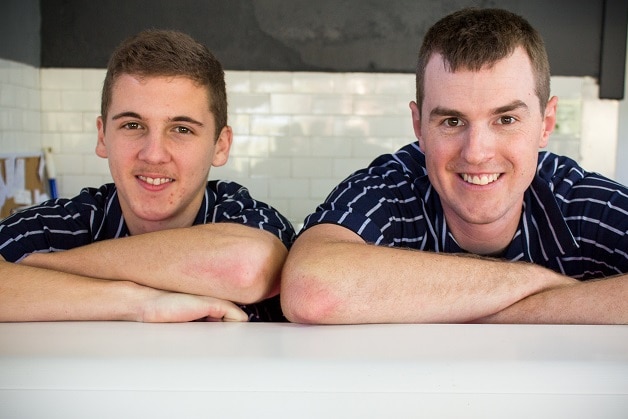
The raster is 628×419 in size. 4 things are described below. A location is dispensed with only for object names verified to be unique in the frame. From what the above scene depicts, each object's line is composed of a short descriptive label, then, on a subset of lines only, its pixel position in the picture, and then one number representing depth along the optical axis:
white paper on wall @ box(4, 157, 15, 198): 2.74
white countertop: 0.66
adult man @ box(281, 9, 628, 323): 1.00
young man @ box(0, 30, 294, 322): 1.01
